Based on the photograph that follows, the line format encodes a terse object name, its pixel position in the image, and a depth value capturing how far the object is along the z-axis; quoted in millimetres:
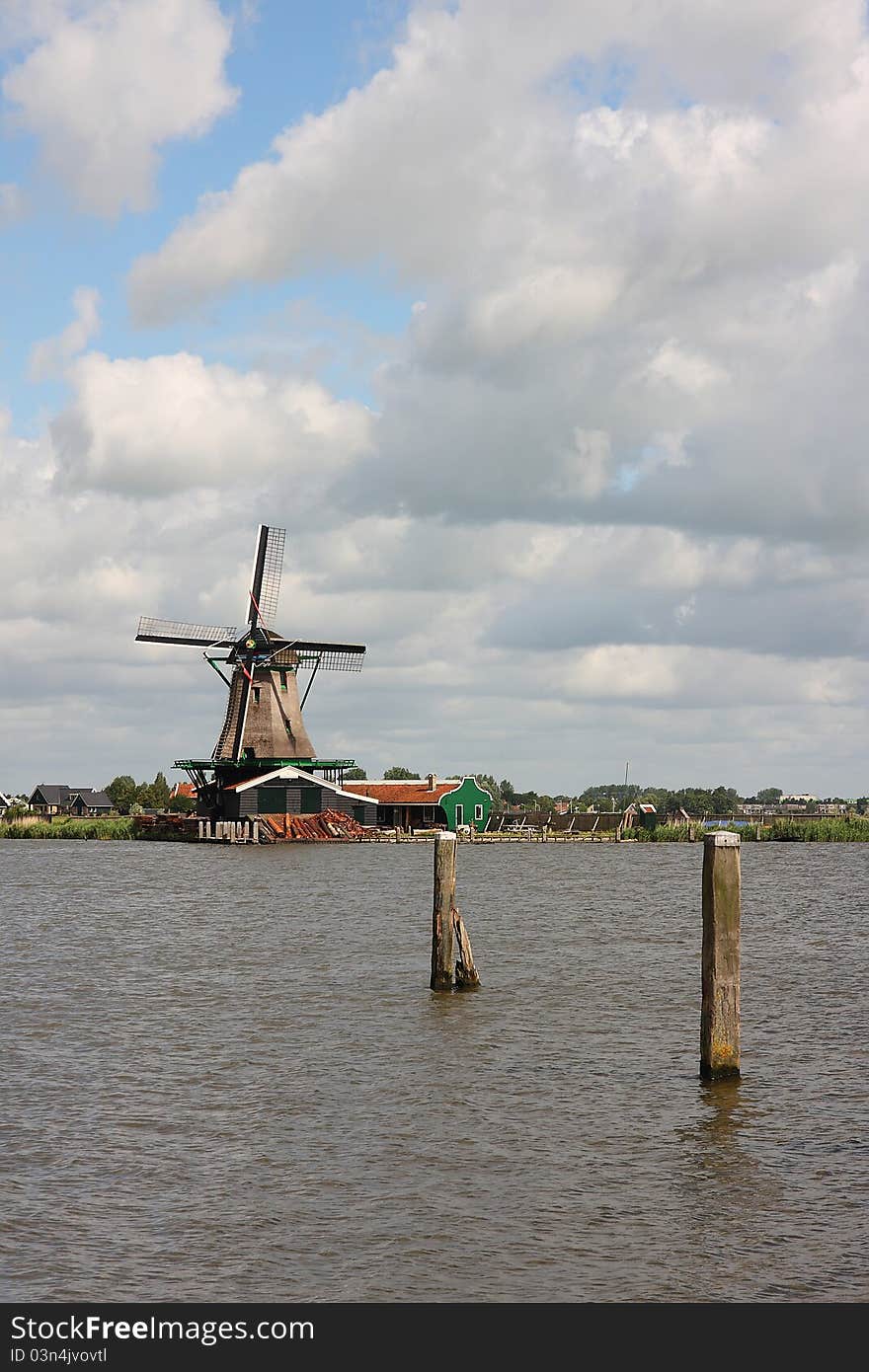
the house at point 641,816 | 120562
